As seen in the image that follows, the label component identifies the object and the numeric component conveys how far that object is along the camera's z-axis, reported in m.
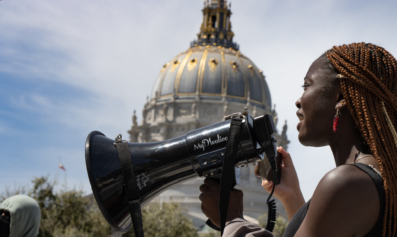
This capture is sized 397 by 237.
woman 2.26
